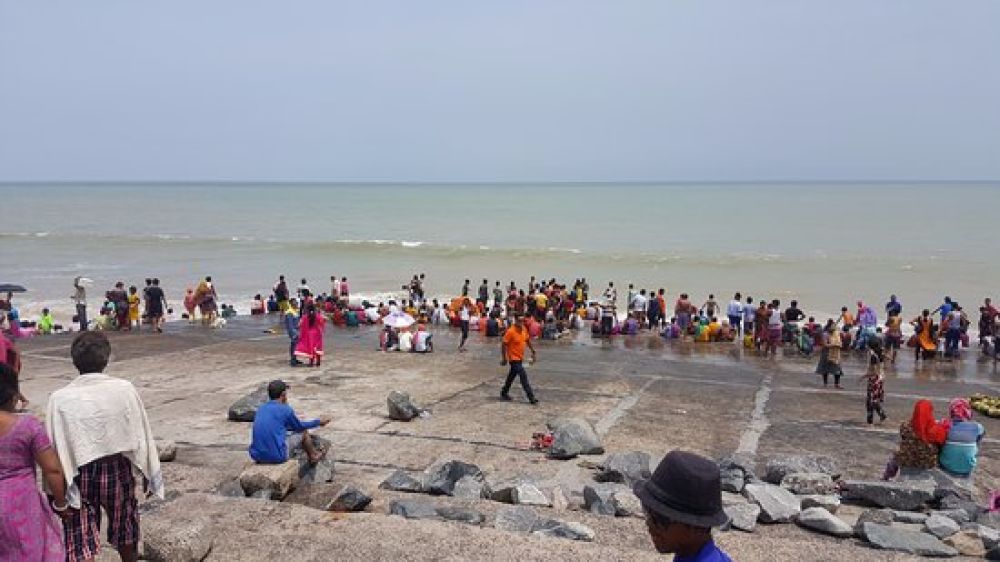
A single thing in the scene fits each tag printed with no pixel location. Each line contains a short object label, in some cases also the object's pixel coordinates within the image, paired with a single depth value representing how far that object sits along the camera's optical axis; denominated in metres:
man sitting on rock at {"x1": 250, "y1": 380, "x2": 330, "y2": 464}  7.41
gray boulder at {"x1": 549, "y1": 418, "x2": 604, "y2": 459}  9.53
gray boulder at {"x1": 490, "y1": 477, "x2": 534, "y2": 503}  7.38
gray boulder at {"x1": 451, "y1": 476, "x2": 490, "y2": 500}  7.61
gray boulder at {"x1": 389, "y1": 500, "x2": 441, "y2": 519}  6.51
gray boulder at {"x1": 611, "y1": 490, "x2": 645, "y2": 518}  6.95
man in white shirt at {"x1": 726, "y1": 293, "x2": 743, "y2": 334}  21.19
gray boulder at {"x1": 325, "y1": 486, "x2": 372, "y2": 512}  6.68
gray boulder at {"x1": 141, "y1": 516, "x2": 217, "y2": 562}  5.21
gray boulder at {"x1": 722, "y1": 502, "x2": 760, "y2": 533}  6.56
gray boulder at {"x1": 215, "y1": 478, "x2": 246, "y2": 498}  7.22
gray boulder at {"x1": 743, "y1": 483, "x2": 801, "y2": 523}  6.94
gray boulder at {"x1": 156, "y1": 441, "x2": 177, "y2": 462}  8.66
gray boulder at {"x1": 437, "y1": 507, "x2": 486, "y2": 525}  6.42
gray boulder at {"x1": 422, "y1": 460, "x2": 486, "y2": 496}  7.67
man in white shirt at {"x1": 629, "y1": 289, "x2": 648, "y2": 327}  22.73
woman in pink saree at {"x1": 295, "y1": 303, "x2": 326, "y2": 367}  15.48
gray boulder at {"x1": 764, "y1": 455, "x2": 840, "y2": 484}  8.77
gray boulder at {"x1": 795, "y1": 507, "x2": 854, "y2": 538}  6.59
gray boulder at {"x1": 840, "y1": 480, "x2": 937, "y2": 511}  7.68
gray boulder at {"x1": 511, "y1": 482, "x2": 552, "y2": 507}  7.26
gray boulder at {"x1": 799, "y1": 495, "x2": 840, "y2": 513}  7.35
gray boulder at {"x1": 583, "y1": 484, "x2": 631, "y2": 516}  7.11
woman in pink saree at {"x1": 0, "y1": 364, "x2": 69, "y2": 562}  3.93
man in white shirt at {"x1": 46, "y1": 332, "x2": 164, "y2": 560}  4.38
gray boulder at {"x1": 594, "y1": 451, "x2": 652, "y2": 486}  8.38
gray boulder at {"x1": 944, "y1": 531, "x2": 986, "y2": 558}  6.01
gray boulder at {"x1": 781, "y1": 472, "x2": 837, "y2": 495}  8.22
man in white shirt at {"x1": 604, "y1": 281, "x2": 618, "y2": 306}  21.84
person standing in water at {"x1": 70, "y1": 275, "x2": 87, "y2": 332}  21.27
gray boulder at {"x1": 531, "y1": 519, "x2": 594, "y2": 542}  6.03
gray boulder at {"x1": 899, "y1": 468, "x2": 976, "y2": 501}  8.05
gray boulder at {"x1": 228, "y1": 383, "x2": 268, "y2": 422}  10.96
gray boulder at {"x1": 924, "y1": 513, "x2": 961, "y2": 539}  6.42
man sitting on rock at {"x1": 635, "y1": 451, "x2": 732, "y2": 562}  2.67
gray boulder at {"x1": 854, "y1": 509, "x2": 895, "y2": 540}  6.58
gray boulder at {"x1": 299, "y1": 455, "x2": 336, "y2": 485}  7.80
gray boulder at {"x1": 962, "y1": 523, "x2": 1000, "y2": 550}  6.03
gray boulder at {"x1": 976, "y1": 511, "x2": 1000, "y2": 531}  7.12
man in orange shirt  12.60
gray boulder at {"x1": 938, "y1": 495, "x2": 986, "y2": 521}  7.46
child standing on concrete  11.54
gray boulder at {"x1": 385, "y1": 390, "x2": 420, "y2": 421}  11.20
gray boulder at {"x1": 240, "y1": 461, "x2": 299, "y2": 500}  7.00
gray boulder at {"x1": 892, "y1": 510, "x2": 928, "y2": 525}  6.98
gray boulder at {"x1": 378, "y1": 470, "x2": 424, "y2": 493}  7.77
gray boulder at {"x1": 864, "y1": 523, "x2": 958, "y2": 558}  5.90
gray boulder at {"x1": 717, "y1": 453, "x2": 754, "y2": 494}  7.95
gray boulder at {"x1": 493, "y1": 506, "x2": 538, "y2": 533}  6.23
